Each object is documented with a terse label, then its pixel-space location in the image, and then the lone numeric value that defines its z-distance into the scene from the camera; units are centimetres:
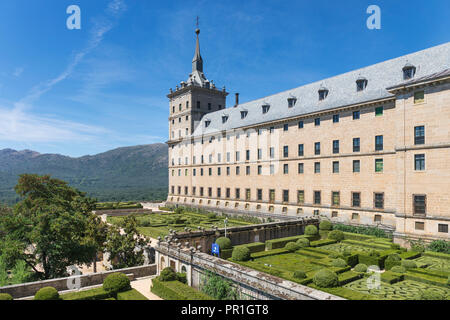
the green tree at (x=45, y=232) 2280
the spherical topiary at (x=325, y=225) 3784
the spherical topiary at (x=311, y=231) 3537
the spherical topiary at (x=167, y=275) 2112
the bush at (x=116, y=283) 2006
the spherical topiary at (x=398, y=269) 2237
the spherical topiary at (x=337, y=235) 3422
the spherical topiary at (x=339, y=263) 2350
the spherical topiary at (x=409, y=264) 2294
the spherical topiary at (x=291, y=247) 2997
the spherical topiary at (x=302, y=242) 3084
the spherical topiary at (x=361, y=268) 2308
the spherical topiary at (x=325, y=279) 1927
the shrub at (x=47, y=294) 1821
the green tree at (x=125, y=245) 2578
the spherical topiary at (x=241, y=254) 2617
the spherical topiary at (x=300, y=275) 2055
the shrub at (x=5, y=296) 1724
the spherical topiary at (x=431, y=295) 1630
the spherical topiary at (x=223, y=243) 2838
